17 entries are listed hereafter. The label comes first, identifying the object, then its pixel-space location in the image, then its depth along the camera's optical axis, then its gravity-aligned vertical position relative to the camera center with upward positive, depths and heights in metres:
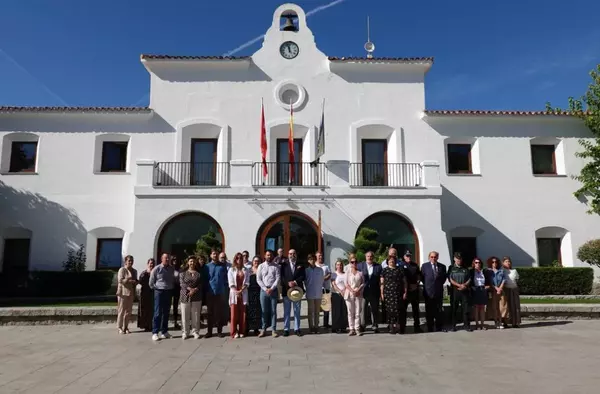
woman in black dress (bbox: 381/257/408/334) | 9.42 -0.50
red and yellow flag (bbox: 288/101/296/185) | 15.93 +4.25
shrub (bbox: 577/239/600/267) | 15.37 +0.57
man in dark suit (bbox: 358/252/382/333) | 9.88 -0.39
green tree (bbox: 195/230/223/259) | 14.35 +0.85
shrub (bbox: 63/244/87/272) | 15.98 +0.36
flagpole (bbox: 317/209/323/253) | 15.23 +1.07
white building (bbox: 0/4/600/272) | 15.80 +4.18
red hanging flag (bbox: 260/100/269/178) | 15.91 +4.47
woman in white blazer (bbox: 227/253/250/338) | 9.06 -0.51
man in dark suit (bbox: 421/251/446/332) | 9.78 -0.56
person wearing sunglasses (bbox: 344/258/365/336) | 9.38 -0.58
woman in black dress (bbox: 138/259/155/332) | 10.01 -0.72
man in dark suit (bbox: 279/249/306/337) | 9.33 -0.24
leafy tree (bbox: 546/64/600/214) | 16.59 +4.51
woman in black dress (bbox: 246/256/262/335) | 9.39 -0.81
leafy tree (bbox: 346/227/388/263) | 14.61 +0.86
